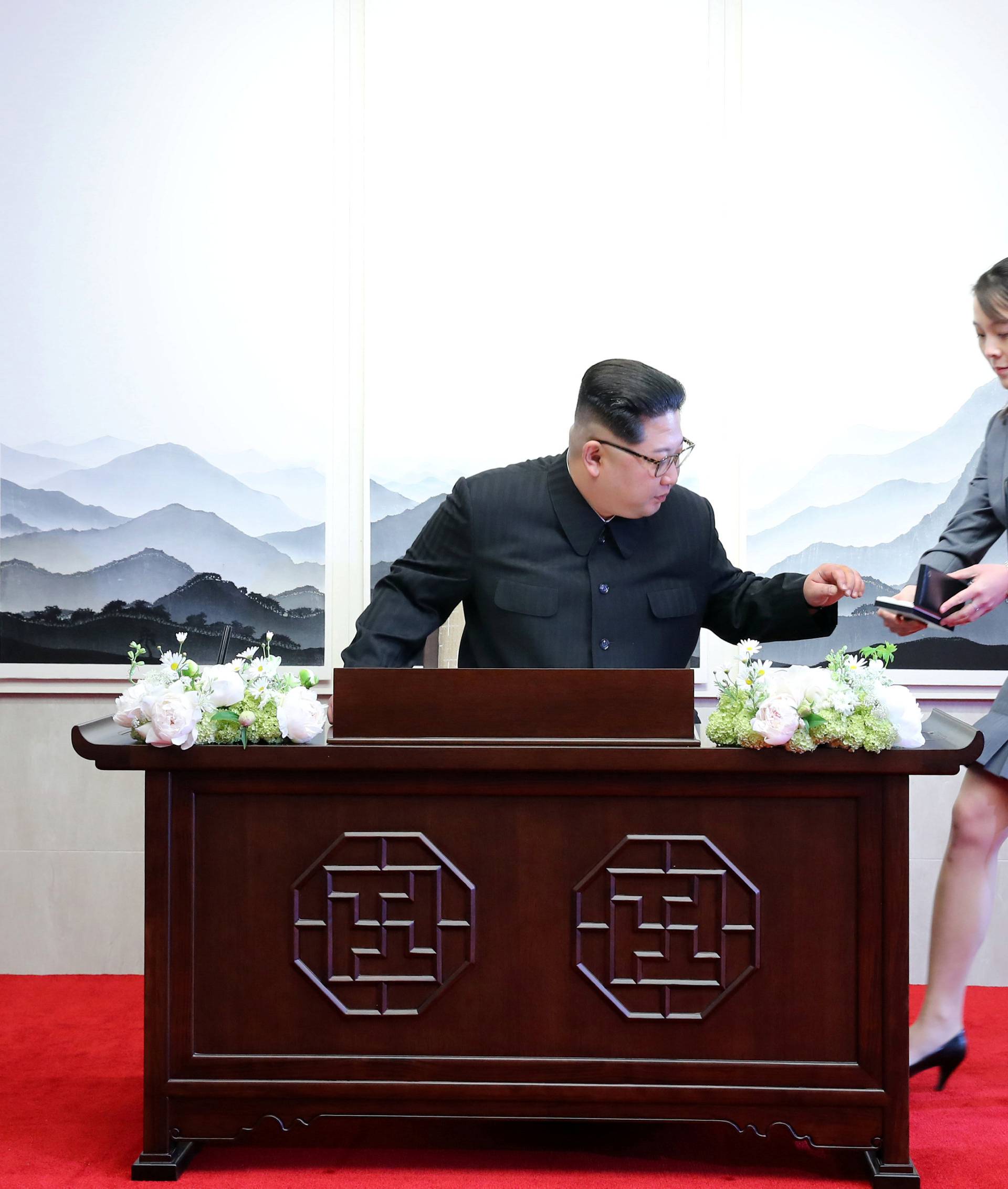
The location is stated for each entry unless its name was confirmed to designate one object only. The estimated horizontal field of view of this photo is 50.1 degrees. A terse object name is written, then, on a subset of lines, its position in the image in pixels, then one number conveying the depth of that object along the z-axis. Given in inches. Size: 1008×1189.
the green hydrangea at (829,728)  82.8
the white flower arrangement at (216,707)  84.6
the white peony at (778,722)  82.1
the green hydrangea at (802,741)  82.9
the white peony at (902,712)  83.7
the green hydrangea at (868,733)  83.0
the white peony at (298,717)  87.4
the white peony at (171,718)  83.9
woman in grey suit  100.5
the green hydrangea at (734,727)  84.6
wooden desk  85.4
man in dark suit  107.8
